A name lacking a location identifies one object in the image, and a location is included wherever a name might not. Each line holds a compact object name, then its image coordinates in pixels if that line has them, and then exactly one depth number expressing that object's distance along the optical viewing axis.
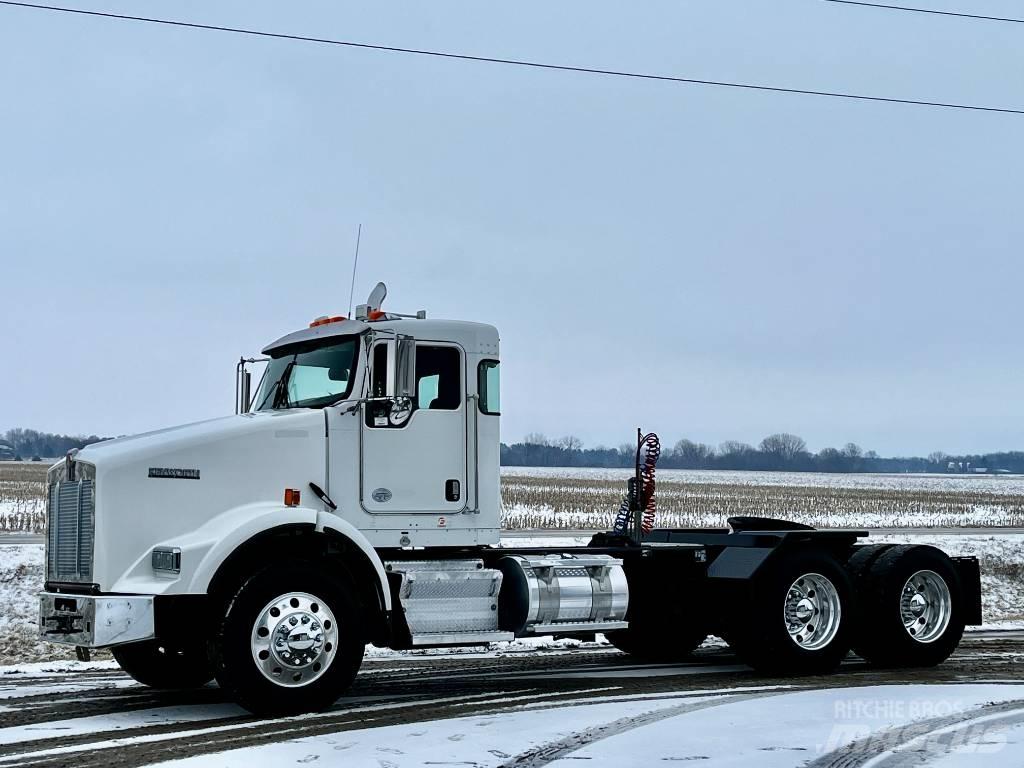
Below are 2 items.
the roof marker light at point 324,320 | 11.01
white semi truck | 9.43
